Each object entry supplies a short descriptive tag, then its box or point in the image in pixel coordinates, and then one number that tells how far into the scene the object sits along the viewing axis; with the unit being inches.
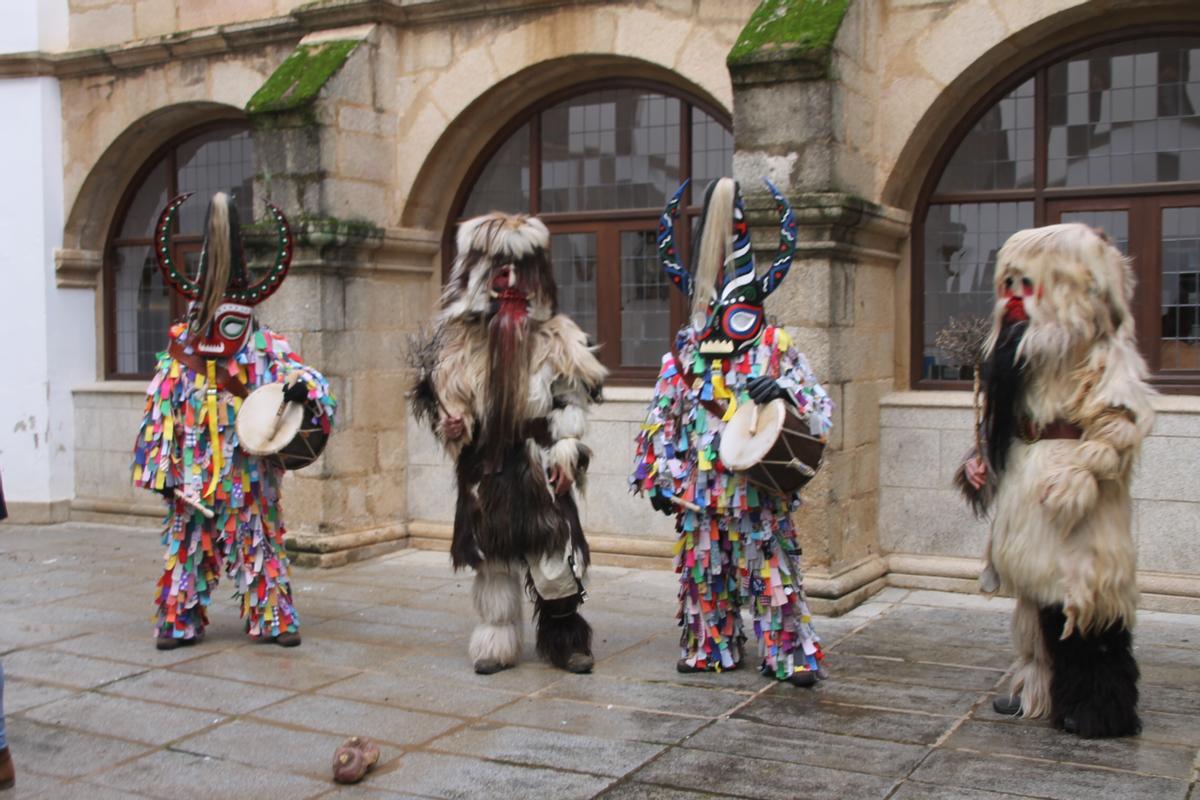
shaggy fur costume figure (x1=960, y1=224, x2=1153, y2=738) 190.9
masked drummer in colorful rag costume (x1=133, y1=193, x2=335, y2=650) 257.8
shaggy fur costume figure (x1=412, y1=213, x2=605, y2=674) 235.3
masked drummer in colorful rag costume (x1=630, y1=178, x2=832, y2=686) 225.1
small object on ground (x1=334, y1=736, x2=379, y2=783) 181.6
